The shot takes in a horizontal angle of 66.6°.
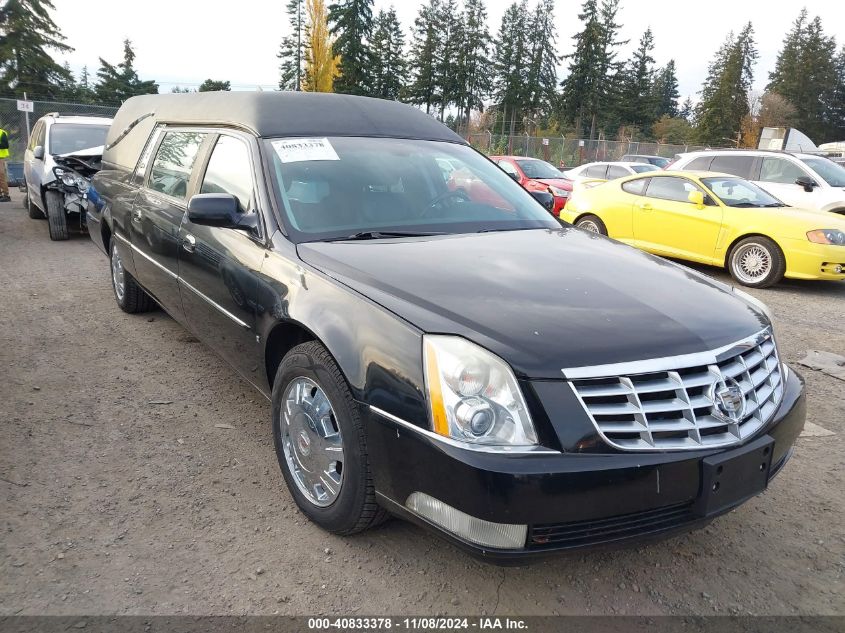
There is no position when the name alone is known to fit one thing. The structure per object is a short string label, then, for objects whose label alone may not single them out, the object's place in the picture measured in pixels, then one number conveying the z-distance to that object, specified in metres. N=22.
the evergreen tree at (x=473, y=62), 67.56
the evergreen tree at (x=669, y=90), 100.91
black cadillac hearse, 2.01
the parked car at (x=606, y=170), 15.99
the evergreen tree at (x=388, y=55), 60.25
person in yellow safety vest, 12.98
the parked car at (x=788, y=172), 10.80
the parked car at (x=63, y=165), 9.23
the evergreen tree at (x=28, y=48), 39.44
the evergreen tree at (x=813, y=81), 76.75
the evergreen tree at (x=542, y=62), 67.31
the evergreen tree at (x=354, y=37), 54.91
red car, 13.85
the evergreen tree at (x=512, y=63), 67.31
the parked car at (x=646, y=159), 23.20
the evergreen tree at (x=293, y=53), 59.72
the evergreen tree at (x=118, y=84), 50.28
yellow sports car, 7.75
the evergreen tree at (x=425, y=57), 67.31
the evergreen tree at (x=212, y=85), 51.44
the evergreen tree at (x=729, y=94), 71.94
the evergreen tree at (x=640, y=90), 69.88
